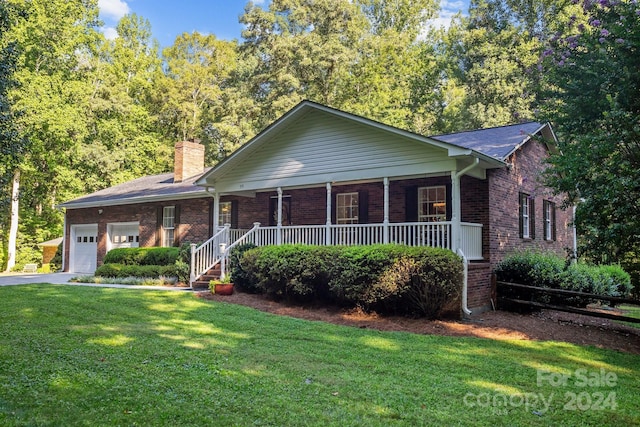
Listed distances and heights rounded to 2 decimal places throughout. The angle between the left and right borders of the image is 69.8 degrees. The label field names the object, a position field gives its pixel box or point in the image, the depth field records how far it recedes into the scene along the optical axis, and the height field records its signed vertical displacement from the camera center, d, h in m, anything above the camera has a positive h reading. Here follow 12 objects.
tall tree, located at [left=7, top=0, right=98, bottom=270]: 23.61 +7.59
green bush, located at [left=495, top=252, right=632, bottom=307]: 11.26 -0.81
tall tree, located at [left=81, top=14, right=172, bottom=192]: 28.25 +8.14
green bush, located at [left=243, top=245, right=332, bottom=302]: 10.73 -0.77
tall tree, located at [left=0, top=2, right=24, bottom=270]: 9.64 +2.74
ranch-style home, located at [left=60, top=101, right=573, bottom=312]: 11.06 +1.50
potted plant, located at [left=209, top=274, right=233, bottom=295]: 12.02 -1.29
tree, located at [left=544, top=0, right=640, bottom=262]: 7.28 +2.04
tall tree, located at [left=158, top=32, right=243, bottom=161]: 33.38 +11.26
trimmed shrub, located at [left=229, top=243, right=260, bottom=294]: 12.27 -0.99
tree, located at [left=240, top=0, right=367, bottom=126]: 31.03 +13.34
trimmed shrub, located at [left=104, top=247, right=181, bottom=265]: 16.44 -0.68
